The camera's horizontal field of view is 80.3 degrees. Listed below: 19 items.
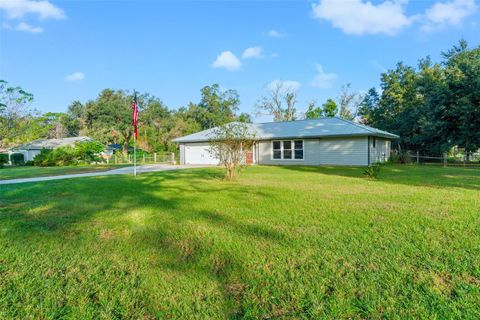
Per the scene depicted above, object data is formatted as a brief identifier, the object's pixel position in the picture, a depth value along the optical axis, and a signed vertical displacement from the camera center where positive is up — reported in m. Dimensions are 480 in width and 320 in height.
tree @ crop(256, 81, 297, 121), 41.19 +7.70
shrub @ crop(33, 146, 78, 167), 23.78 +0.11
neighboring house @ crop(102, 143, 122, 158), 38.94 +1.34
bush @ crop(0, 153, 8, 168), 25.35 +0.09
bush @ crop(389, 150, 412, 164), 22.53 -0.55
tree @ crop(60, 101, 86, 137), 49.69 +6.77
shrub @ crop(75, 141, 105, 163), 25.12 +0.72
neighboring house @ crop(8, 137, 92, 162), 33.62 +1.44
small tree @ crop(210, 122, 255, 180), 10.62 +0.37
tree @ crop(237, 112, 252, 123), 46.48 +6.54
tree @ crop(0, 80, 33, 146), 30.14 +5.31
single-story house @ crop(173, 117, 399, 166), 19.14 +0.70
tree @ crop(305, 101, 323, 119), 39.84 +5.98
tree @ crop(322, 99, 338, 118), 39.12 +6.03
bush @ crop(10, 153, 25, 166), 30.87 +0.18
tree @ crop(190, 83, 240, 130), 45.59 +8.16
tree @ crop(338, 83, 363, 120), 41.09 +7.43
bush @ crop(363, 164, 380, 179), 11.13 -0.79
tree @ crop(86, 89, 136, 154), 40.09 +5.87
